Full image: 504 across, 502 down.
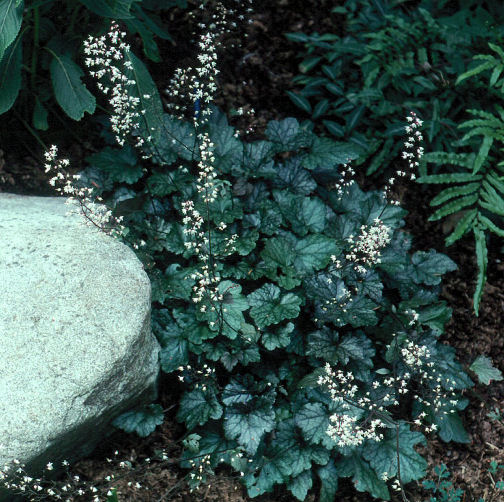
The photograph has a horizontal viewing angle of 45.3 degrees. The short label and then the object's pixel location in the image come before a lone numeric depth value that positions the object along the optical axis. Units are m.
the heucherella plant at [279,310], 3.05
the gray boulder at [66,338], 2.55
